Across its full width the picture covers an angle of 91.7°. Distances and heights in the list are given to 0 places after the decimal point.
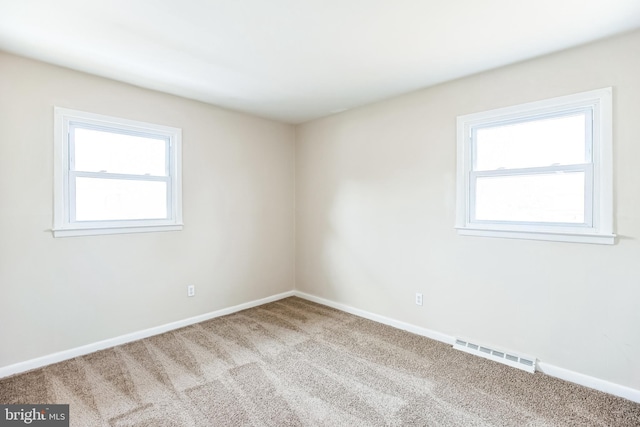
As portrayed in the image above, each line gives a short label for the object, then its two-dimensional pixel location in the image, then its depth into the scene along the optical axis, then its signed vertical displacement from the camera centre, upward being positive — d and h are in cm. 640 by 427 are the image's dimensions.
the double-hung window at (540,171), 217 +34
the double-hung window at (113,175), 260 +34
